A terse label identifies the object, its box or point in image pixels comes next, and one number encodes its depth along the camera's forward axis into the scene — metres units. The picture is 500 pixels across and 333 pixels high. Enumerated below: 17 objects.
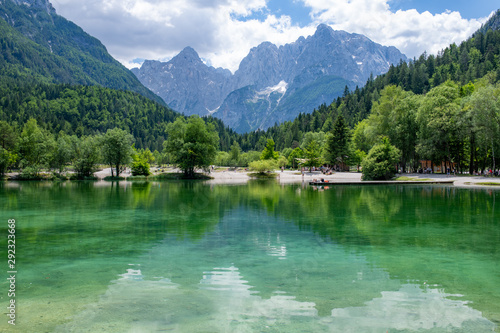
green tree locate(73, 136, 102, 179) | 79.62
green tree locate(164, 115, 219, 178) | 76.62
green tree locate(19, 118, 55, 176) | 81.75
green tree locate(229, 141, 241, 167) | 140.50
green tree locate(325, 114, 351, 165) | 85.25
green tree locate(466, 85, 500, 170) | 51.38
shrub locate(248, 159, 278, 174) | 85.31
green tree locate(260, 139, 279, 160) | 107.94
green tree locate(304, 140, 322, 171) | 88.50
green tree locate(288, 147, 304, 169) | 113.88
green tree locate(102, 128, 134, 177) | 79.88
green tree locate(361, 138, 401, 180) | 57.78
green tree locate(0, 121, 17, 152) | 85.44
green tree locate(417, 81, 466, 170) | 58.25
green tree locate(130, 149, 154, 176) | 85.00
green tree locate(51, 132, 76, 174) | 81.19
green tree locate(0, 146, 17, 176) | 76.66
